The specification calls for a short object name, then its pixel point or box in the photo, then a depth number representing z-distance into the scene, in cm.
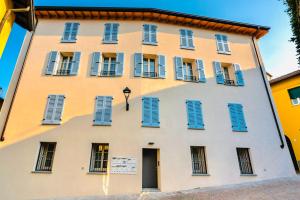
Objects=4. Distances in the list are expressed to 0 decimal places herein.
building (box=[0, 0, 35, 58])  602
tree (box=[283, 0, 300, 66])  733
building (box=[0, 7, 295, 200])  885
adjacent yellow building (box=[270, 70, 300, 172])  1391
